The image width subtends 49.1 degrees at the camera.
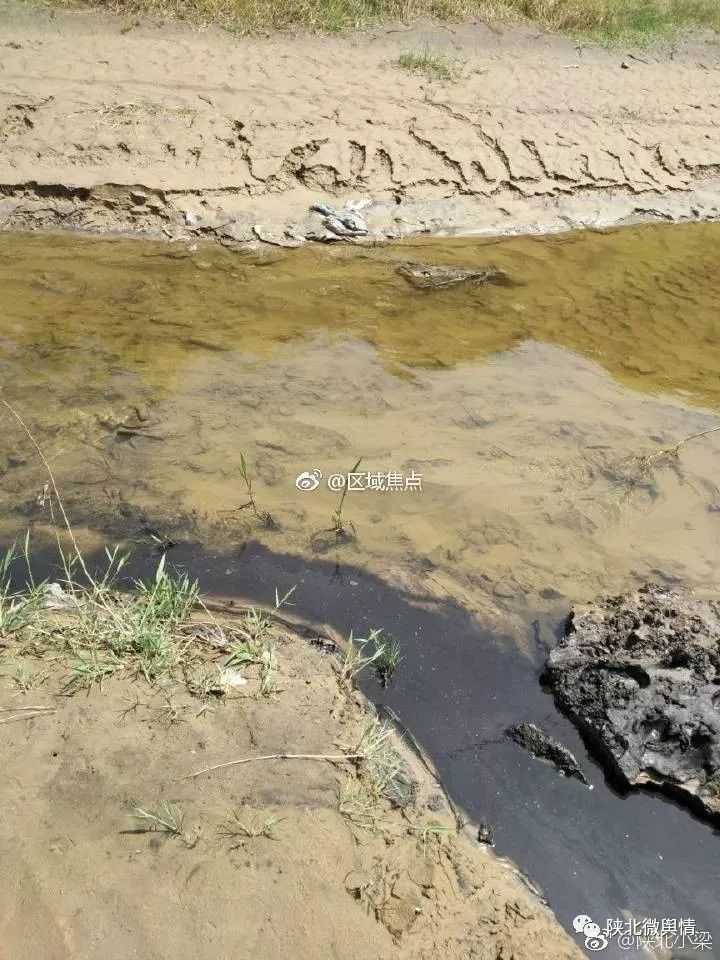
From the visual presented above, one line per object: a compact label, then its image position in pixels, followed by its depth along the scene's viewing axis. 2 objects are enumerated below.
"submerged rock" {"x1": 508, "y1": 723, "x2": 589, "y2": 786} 2.73
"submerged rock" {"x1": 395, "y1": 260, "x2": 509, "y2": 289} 5.43
